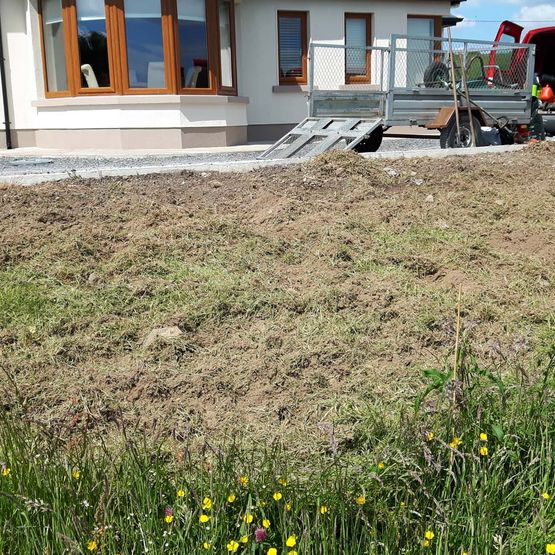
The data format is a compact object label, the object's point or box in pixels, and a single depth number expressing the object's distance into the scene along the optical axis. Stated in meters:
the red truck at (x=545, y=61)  15.16
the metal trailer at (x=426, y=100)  10.23
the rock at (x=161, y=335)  3.64
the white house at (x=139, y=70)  13.51
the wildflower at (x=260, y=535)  1.94
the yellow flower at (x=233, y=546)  1.97
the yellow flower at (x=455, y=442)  2.37
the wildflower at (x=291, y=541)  1.95
